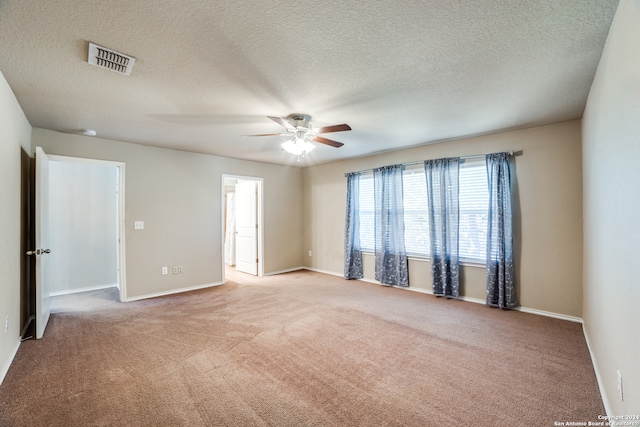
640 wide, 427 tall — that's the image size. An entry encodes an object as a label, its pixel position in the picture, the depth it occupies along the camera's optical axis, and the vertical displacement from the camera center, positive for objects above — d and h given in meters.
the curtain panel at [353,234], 5.63 -0.38
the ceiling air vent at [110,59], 1.92 +1.13
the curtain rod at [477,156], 3.80 +0.84
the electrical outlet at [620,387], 1.57 -0.99
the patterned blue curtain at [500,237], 3.78 -0.31
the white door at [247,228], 6.21 -0.27
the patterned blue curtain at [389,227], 4.93 -0.22
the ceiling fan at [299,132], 3.15 +0.95
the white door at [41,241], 2.96 -0.26
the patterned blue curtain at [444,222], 4.30 -0.12
